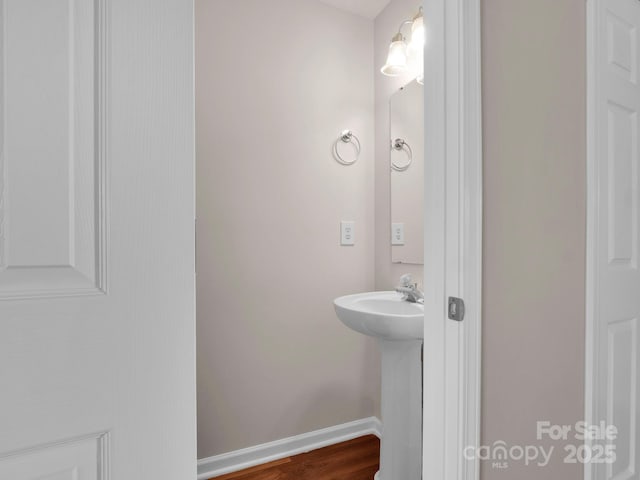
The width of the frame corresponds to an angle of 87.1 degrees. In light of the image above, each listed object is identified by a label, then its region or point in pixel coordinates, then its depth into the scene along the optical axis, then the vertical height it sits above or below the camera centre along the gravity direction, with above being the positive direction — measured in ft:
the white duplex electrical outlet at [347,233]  6.50 +0.08
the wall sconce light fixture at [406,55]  5.25 +2.97
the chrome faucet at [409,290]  5.15 -0.83
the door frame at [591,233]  2.16 +0.03
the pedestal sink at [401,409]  4.74 -2.45
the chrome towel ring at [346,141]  6.42 +1.85
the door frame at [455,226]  2.77 +0.09
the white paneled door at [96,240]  1.36 -0.02
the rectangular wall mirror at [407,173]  5.57 +1.11
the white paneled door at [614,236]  2.17 +0.01
